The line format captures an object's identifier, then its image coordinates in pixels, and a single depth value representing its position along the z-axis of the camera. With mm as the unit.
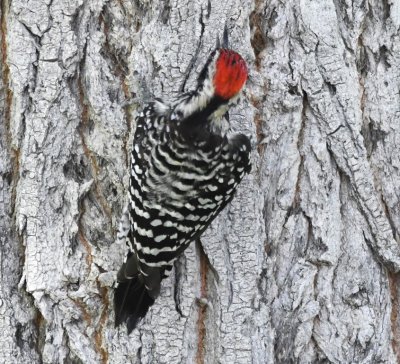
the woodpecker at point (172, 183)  7754
